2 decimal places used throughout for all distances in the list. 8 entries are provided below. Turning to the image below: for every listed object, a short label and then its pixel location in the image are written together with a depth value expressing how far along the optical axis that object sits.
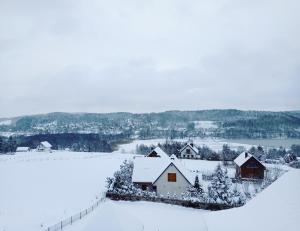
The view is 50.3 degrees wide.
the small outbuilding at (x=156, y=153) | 52.28
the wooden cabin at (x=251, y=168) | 55.01
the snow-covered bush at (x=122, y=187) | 33.00
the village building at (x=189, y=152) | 80.12
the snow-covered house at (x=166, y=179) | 36.91
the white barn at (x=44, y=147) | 98.69
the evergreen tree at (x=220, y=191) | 31.23
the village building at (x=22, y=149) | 100.36
